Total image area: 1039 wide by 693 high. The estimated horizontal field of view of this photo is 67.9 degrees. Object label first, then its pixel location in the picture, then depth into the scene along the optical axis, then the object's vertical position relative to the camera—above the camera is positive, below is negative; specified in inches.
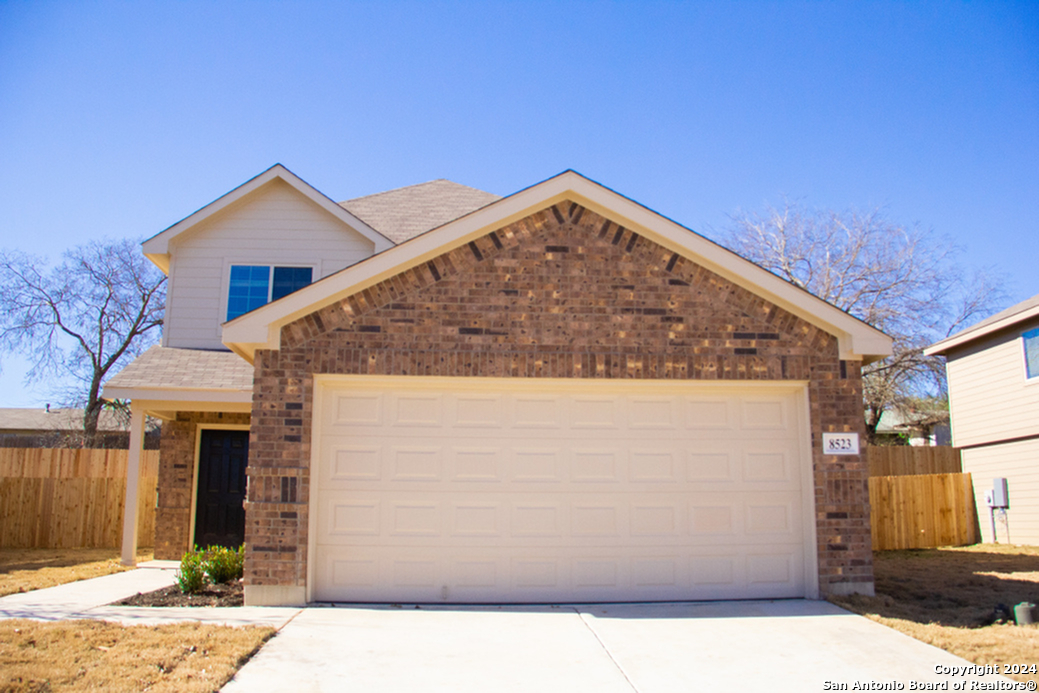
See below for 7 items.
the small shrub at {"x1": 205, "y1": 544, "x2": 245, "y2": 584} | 370.0 -41.6
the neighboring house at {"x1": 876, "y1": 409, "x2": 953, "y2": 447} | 1290.5 +92.8
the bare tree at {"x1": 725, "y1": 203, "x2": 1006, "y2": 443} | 1083.3 +230.7
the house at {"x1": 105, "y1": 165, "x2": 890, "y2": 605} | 335.6 +26.5
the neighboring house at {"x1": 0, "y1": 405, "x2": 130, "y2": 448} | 1320.1 +95.5
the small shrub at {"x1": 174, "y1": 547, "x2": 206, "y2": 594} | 343.0 -43.4
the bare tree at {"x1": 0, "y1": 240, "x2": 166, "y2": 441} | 1234.6 +260.0
